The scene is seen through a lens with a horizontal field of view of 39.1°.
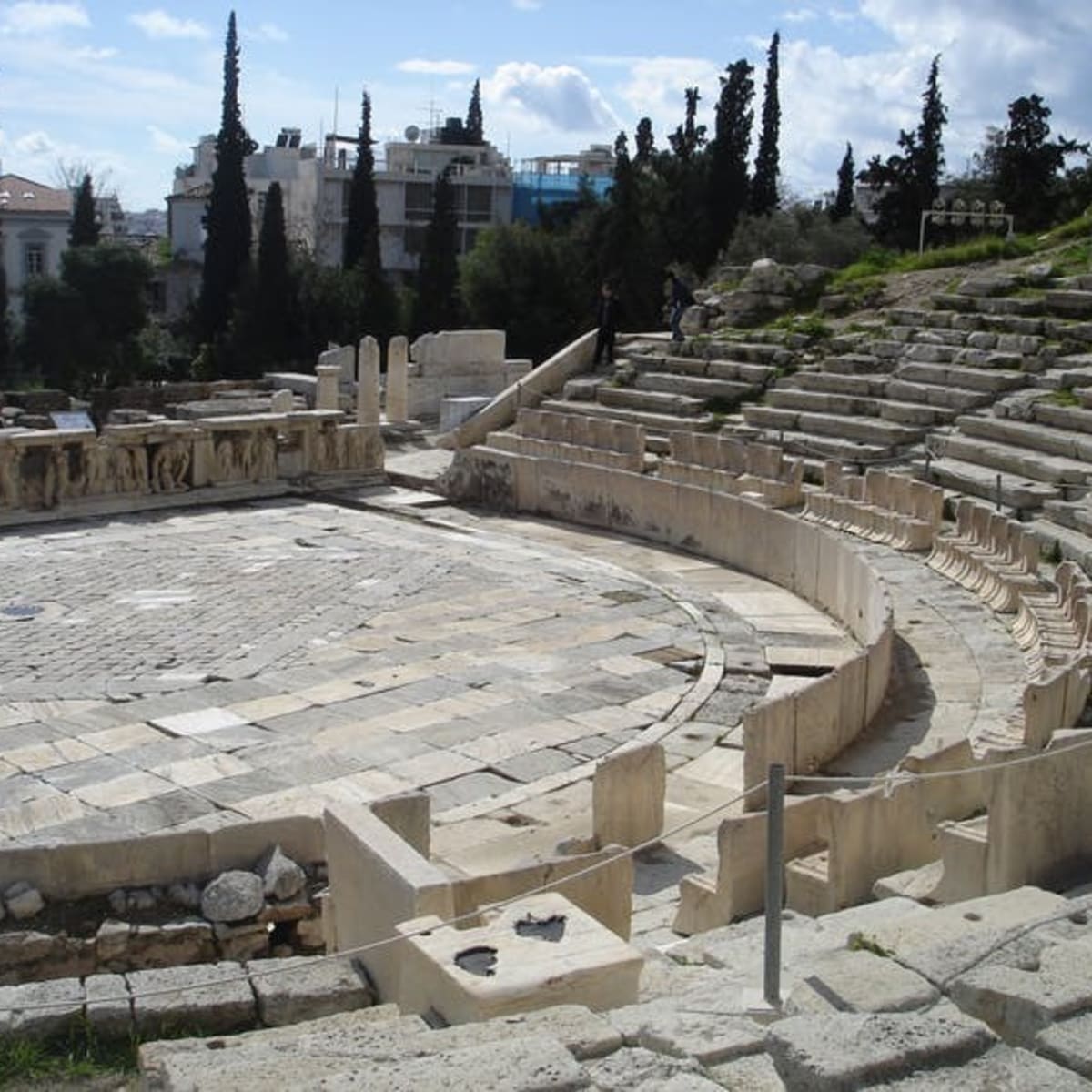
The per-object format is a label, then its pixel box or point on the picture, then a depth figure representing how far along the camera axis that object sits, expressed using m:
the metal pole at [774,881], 4.79
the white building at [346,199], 60.53
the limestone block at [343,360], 29.39
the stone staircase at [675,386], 20.25
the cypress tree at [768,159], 45.16
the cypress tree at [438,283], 46.91
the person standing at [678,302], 22.78
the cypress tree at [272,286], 45.53
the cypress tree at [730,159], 44.19
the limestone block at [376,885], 5.56
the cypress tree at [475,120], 70.62
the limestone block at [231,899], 7.22
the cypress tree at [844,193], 49.88
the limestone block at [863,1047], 3.73
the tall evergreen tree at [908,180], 41.56
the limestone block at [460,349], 26.48
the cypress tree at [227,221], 45.84
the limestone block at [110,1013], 5.40
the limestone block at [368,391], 22.50
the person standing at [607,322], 22.62
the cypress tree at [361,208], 49.88
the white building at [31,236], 56.81
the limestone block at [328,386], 23.45
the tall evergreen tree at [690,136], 49.32
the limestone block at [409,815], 6.95
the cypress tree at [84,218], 51.34
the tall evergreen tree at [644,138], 55.63
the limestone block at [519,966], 4.69
